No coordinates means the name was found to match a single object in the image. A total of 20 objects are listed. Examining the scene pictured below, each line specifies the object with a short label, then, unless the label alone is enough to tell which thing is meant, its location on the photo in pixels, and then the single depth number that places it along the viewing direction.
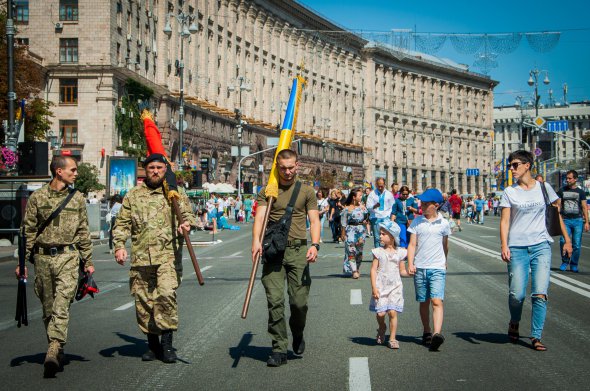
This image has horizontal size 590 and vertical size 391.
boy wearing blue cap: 8.95
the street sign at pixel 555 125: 60.23
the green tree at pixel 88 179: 52.05
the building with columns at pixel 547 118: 175.76
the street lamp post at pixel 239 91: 67.03
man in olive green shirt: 8.06
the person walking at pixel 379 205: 19.17
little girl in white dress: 8.98
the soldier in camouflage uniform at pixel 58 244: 8.13
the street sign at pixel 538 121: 51.70
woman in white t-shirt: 8.99
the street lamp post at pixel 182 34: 43.16
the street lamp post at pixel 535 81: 59.02
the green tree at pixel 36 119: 46.47
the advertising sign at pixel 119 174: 38.78
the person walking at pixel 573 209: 17.91
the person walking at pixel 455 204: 43.22
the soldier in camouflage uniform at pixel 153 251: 8.27
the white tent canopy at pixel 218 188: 62.00
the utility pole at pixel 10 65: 28.08
